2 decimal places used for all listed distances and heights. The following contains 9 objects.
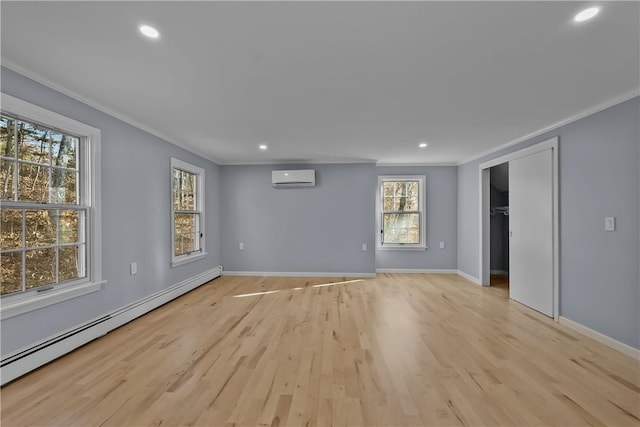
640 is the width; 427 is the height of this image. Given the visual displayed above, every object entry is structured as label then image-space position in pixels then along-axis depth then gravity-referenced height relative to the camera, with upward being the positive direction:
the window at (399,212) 5.84 +0.02
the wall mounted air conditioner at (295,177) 5.38 +0.71
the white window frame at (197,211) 4.05 +0.05
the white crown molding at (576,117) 2.47 +1.03
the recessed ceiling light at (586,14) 1.48 +1.07
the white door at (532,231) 3.37 -0.24
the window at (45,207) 2.07 +0.06
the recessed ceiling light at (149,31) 1.62 +1.09
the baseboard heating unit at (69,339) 2.02 -1.10
